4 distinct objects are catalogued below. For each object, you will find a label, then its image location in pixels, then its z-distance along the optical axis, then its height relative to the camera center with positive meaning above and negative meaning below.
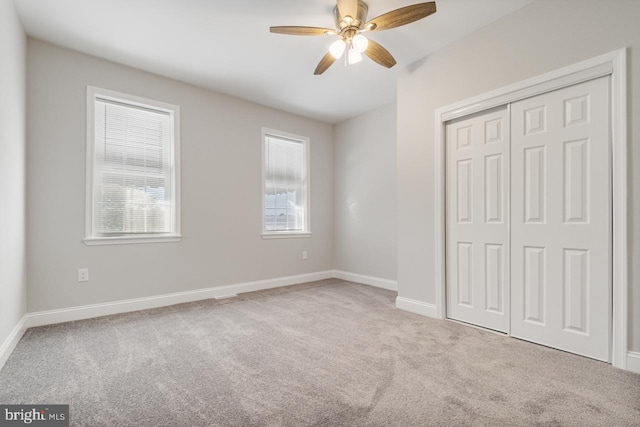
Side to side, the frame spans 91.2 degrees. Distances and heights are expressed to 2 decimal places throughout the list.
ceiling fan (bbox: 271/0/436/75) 2.28 +1.46
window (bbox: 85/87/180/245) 3.33 +0.49
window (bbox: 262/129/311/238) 4.86 +0.45
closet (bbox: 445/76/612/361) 2.22 -0.05
